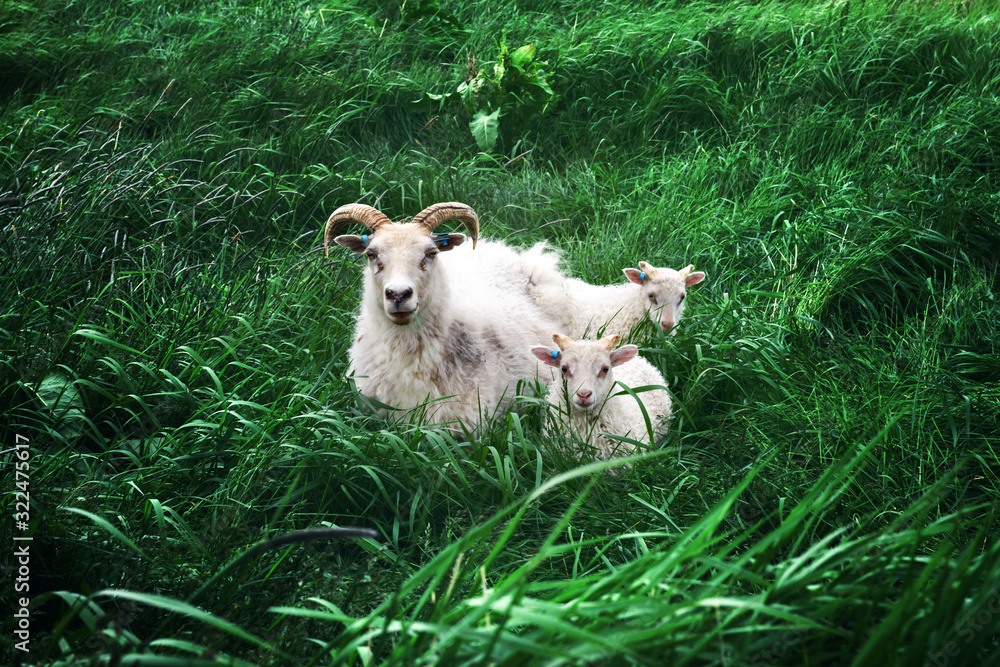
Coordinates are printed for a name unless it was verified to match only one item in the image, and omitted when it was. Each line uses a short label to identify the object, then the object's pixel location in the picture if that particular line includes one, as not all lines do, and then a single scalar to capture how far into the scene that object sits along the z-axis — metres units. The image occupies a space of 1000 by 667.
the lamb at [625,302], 4.92
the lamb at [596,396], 3.87
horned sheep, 4.12
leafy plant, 6.84
